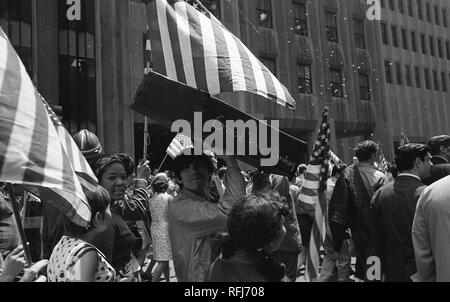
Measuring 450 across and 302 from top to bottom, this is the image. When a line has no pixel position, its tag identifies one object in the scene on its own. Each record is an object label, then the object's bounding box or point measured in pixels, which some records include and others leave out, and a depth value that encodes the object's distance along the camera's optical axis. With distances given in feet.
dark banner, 13.66
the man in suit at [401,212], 14.25
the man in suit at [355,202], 17.16
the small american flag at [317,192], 19.22
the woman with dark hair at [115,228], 11.09
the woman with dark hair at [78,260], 9.03
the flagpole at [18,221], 8.77
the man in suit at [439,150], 17.49
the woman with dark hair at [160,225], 26.63
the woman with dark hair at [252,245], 8.95
